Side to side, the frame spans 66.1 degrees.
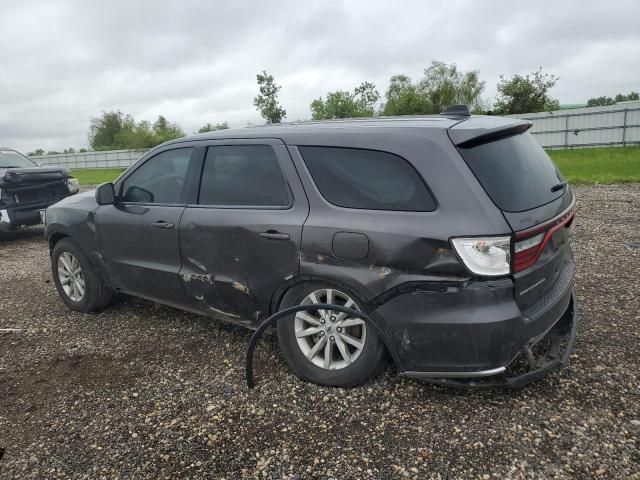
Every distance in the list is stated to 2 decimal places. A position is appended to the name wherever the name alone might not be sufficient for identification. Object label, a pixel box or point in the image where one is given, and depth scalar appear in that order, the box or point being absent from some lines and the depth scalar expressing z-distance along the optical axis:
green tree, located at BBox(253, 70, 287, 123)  45.91
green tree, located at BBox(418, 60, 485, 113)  45.34
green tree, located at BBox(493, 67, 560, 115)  36.03
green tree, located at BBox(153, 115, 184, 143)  66.87
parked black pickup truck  8.44
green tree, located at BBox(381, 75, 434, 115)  40.16
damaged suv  2.63
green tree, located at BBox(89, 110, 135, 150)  77.44
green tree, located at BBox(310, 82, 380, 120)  56.89
